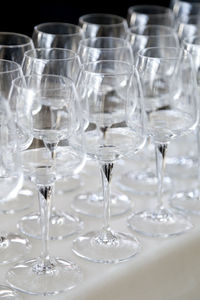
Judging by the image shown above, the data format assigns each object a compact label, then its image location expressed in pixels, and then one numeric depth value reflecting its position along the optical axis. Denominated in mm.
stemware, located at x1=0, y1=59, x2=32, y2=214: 1239
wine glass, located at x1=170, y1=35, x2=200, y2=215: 1459
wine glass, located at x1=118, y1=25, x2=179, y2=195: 1511
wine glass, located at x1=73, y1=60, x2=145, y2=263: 1291
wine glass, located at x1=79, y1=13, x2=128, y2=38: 1646
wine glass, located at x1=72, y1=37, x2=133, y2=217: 1445
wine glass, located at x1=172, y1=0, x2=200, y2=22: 1882
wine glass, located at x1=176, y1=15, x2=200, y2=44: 1638
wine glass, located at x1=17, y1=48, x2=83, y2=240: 1363
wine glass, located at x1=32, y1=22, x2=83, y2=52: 1542
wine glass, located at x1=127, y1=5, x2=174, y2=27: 1759
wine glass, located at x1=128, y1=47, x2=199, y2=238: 1371
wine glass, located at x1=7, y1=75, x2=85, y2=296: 1236
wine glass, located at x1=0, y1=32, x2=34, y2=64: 1470
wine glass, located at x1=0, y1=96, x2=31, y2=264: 1164
